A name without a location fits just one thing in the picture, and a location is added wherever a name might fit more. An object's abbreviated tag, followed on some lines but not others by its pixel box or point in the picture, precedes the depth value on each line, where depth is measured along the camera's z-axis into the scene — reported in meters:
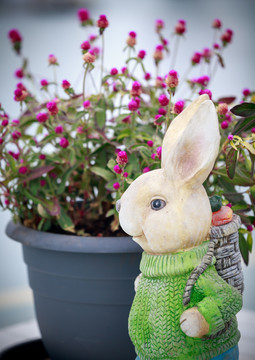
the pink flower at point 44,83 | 1.25
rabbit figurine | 0.84
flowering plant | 1.15
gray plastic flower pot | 1.16
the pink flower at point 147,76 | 1.31
